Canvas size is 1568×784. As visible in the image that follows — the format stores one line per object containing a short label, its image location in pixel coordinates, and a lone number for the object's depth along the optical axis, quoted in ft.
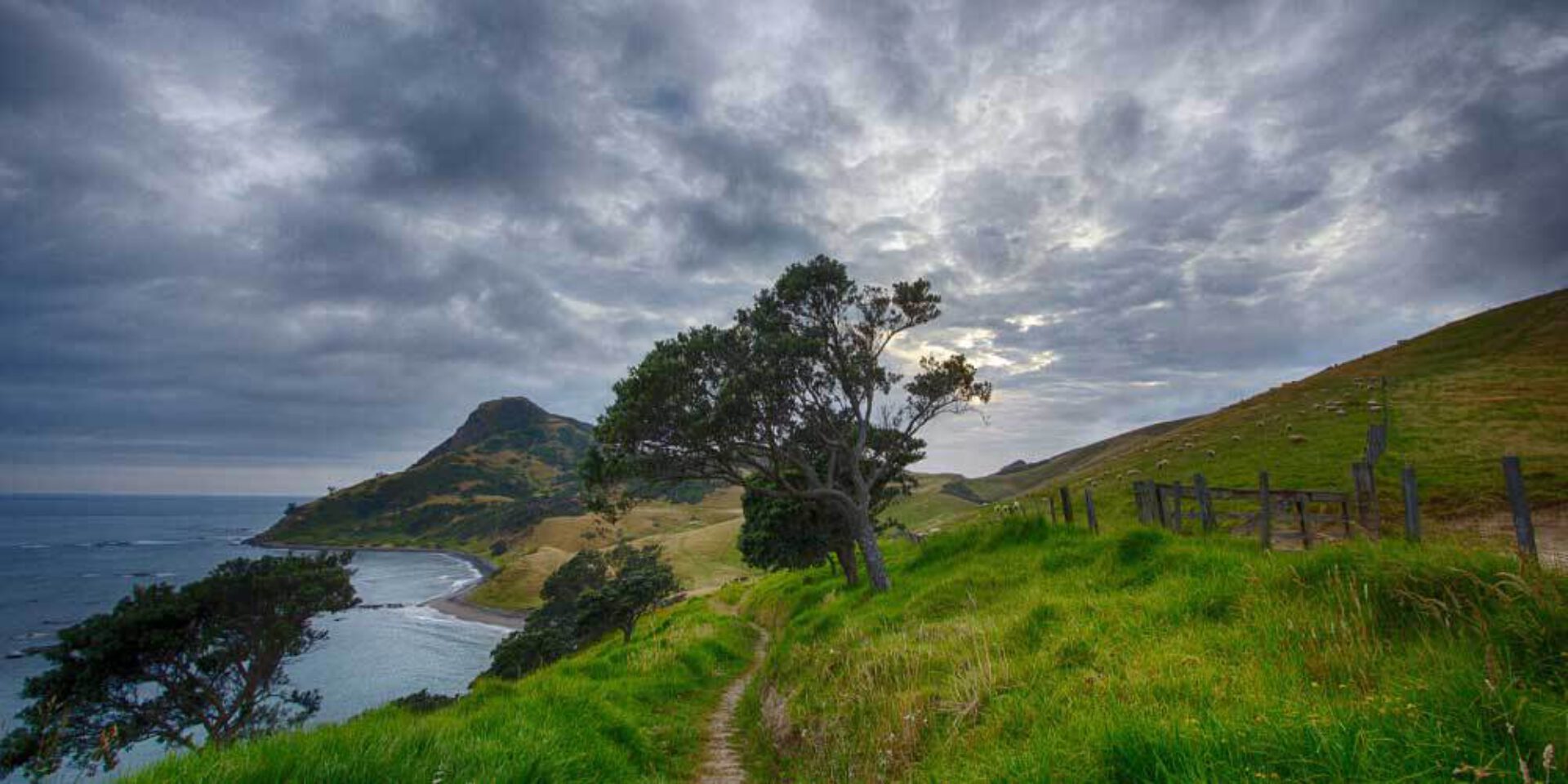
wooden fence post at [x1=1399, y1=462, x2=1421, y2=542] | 41.55
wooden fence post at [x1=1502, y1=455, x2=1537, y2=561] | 34.55
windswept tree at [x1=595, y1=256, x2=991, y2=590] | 78.02
